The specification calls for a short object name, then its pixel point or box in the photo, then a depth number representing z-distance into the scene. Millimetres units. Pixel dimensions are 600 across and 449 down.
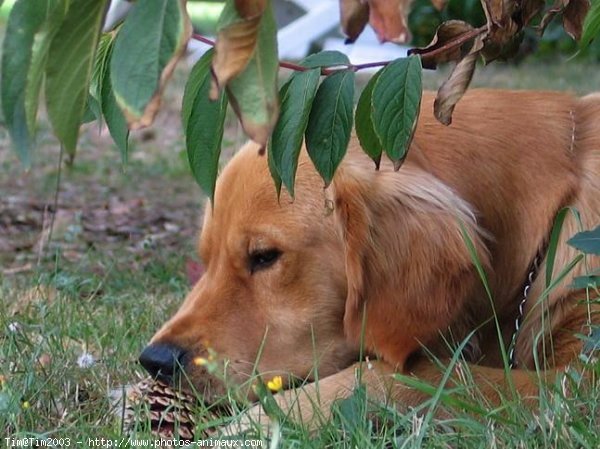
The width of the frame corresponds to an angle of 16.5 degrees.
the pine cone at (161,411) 4402
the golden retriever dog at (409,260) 5053
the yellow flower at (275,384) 4328
